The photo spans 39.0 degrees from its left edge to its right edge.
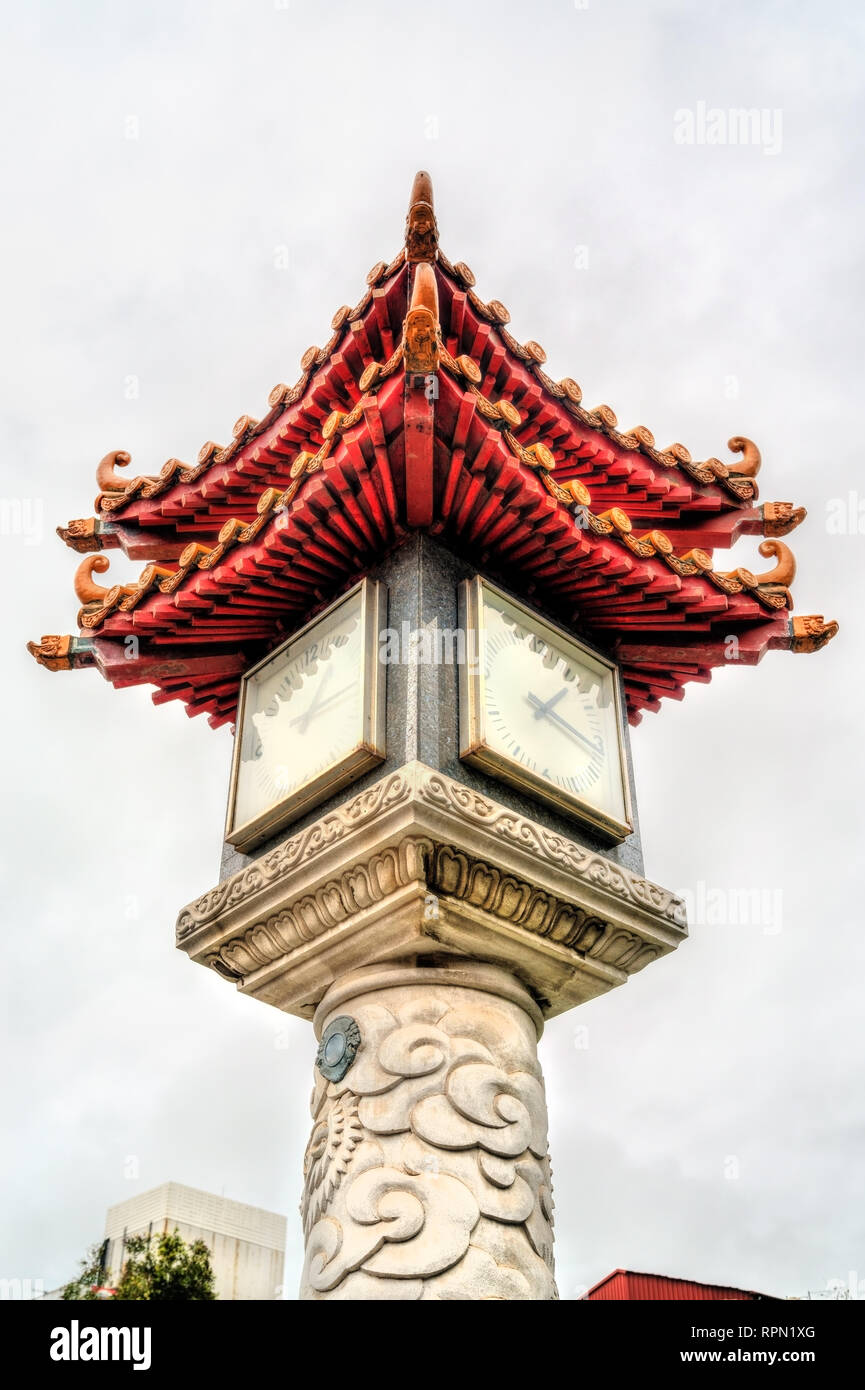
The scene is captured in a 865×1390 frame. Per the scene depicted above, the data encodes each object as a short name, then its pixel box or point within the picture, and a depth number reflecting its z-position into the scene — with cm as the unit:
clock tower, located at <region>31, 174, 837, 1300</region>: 510
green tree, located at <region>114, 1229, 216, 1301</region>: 1950
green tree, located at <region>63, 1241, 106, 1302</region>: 2108
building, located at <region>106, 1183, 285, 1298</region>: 4009
